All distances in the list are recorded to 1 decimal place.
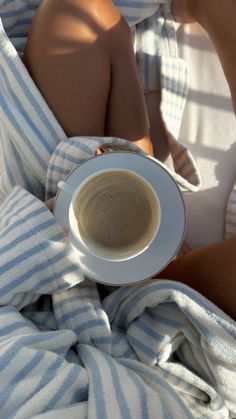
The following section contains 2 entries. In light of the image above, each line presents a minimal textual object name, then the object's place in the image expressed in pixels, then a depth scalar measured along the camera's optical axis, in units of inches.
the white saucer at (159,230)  25.9
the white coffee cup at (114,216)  25.8
